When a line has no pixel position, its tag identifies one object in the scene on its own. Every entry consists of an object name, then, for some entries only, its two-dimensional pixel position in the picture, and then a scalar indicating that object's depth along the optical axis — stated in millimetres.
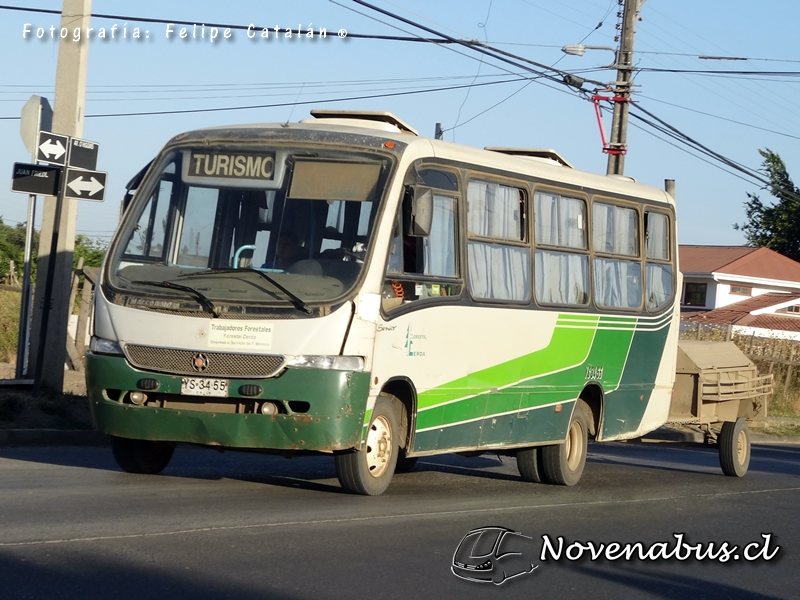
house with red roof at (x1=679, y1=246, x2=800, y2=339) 56500
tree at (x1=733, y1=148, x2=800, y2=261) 64250
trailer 14438
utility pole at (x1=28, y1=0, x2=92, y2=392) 14133
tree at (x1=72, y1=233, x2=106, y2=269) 38406
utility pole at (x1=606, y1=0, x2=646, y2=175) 23469
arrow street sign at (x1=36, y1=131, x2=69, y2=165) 13320
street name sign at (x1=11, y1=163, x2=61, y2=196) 13414
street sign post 13625
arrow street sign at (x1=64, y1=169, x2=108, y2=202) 13750
